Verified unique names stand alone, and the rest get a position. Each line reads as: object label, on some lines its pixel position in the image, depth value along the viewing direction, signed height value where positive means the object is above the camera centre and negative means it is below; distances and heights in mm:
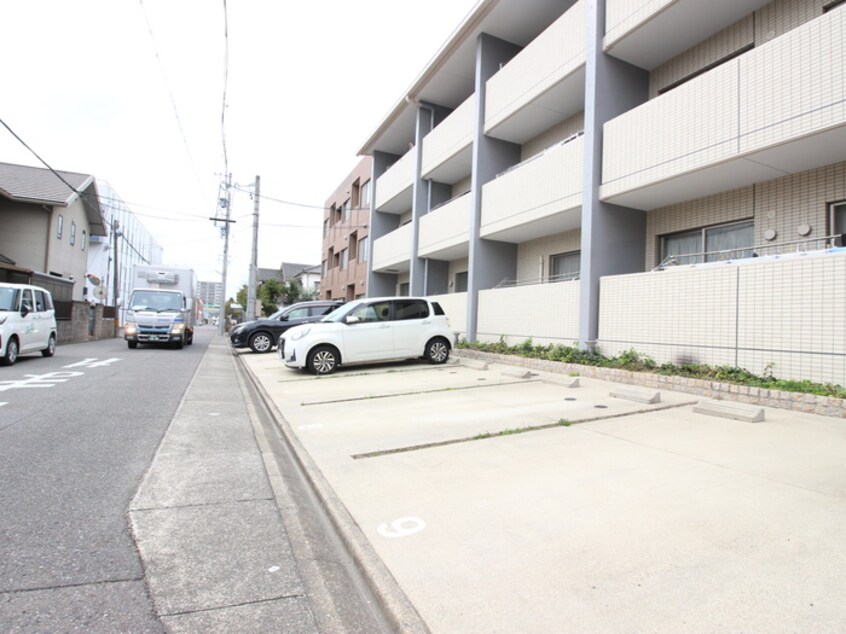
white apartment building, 6465 +2784
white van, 10781 -134
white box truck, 17516 +472
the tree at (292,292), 43312 +2935
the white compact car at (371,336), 10469 -202
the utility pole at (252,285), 25531 +2027
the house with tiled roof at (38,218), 22250 +4762
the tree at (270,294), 46094 +2889
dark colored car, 16672 -70
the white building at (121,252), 31777 +6721
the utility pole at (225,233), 31706 +6356
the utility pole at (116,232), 30641 +5667
